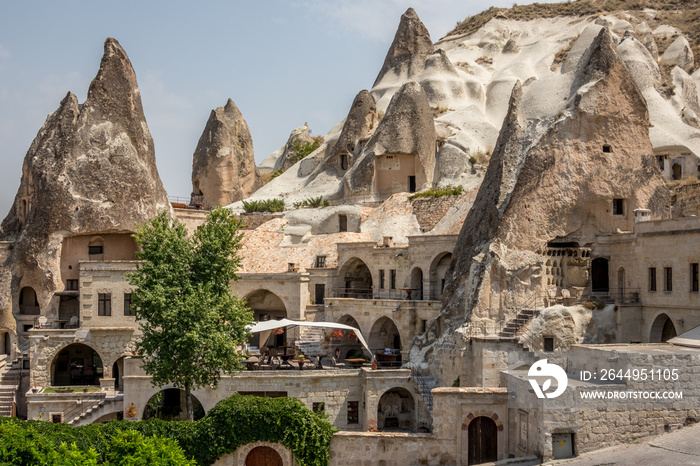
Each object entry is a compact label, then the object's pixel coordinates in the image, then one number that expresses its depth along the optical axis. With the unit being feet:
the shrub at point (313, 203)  173.37
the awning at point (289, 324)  117.70
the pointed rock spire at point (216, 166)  203.10
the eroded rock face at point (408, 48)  226.58
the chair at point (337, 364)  121.39
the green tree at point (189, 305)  102.89
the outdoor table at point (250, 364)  115.55
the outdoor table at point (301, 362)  116.67
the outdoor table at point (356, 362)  121.08
